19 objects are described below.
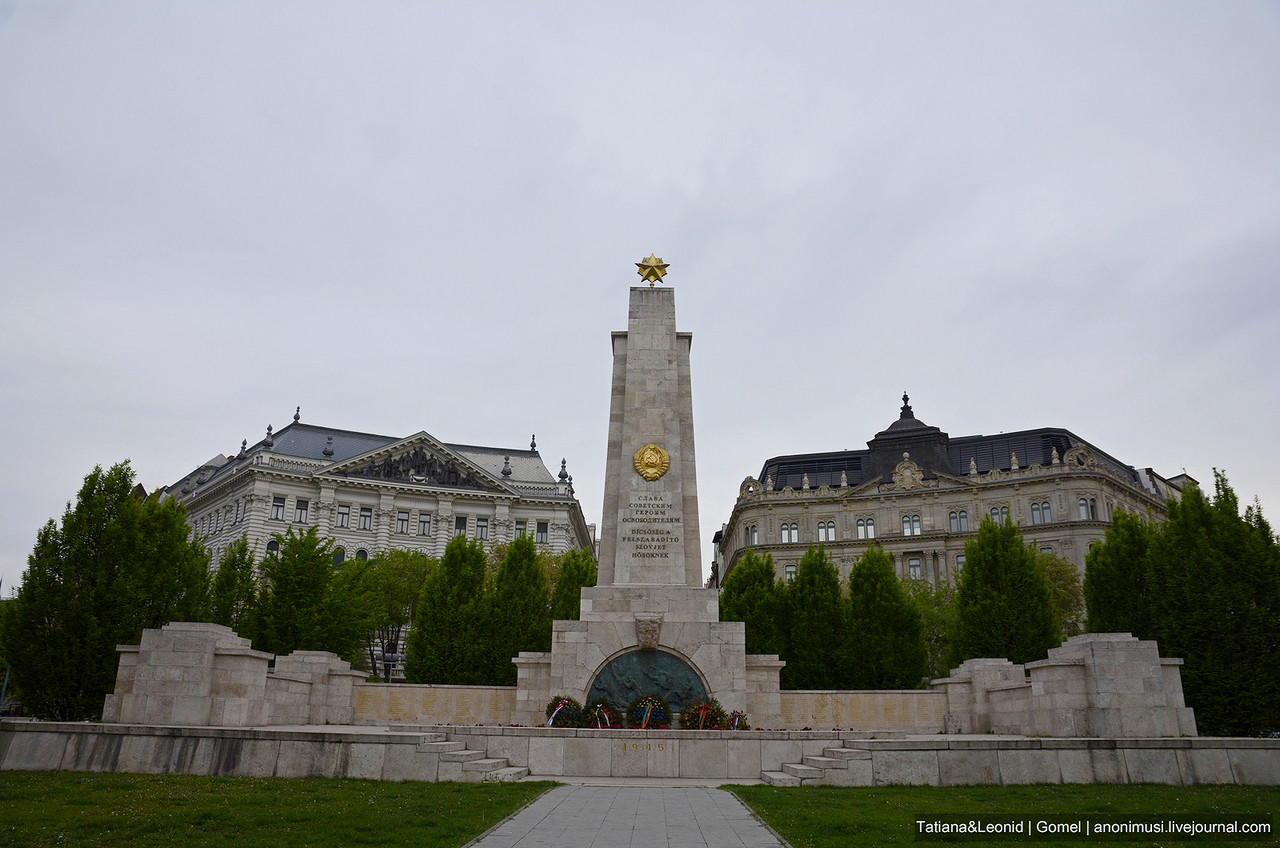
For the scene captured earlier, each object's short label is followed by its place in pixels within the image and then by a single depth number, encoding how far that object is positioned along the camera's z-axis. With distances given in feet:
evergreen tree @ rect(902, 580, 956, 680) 156.56
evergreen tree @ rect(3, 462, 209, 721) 77.10
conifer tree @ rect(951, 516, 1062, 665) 101.50
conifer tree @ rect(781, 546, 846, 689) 108.68
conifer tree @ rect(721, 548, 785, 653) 114.21
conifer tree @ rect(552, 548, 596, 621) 117.08
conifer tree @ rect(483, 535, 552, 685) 110.83
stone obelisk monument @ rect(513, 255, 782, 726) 69.72
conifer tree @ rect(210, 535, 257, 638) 109.70
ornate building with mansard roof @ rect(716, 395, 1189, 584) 235.81
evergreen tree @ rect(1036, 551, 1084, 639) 171.26
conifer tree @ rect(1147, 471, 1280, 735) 74.74
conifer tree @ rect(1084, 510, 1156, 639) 90.22
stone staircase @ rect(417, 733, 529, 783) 50.98
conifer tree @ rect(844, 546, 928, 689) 107.76
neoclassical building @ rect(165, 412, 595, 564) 224.94
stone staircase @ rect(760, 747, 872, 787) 50.65
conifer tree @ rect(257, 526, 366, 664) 111.65
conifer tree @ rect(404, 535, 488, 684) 110.11
